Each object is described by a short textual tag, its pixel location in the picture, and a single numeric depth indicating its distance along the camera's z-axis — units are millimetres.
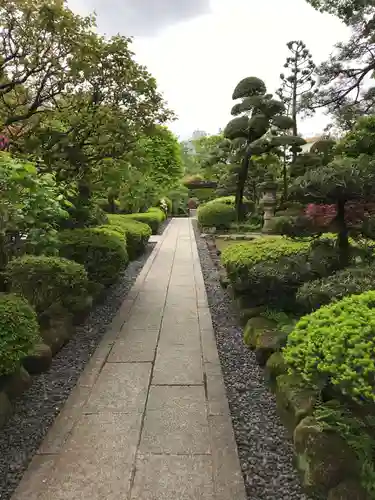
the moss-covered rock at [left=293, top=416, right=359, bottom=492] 1897
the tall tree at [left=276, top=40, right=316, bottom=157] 15484
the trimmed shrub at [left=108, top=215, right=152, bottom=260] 8703
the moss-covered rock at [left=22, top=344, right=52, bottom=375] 3352
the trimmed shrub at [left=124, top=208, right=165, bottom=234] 14141
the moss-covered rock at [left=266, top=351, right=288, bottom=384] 2909
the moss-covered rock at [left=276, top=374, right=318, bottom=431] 2330
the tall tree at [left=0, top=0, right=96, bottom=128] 4531
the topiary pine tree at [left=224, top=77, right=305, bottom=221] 12672
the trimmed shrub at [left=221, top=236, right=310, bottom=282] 4520
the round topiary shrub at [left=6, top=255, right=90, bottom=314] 4066
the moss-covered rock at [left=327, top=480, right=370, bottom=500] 1795
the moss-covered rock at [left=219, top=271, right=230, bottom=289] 6207
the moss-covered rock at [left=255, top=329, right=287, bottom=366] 3225
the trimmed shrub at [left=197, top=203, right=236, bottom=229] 15133
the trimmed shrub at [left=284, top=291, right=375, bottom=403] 1753
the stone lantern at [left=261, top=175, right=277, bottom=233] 13484
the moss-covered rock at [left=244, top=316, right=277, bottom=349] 3777
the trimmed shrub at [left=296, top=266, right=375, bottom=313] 3061
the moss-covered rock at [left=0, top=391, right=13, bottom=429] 2605
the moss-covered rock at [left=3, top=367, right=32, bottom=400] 2891
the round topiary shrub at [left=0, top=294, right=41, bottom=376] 2617
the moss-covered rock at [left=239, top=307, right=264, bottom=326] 4320
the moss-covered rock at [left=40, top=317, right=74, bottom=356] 3795
